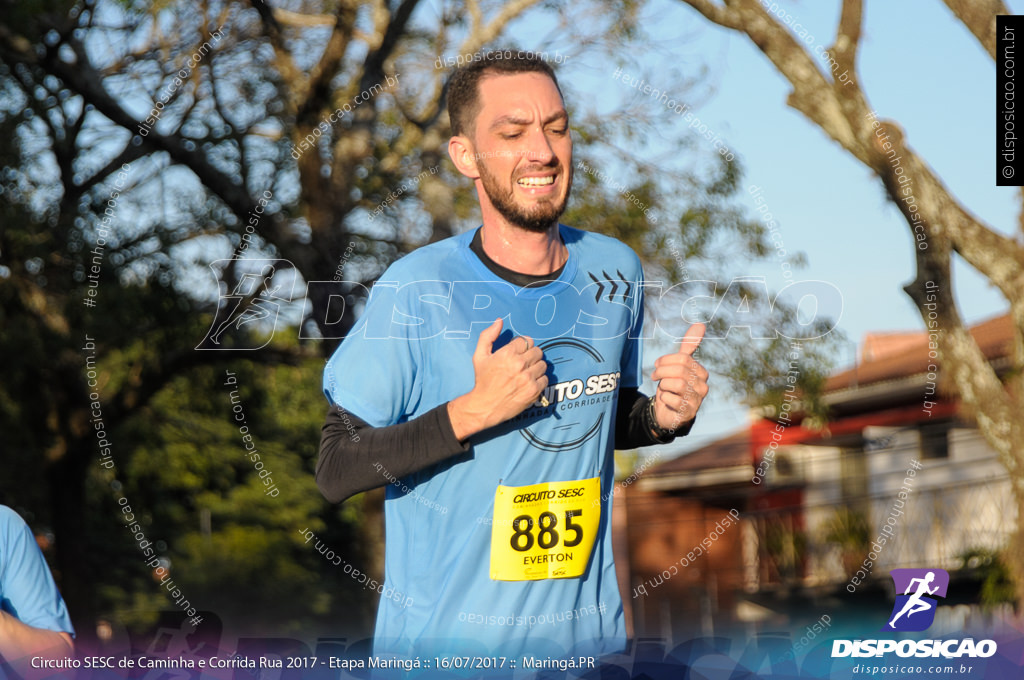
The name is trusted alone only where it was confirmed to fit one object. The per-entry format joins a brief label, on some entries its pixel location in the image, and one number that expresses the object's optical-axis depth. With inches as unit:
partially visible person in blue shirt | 195.3
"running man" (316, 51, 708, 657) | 172.6
